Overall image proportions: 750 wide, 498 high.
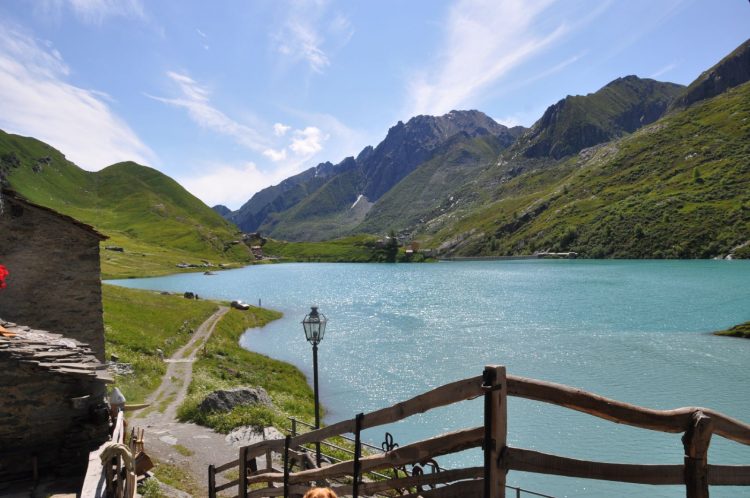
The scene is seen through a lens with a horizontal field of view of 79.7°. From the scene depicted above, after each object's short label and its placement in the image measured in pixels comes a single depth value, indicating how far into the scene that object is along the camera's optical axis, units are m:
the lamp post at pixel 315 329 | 19.16
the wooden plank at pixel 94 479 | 9.38
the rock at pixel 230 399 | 26.23
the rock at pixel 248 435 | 22.69
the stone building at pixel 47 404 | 12.05
